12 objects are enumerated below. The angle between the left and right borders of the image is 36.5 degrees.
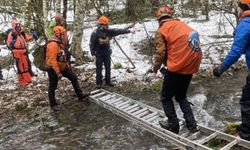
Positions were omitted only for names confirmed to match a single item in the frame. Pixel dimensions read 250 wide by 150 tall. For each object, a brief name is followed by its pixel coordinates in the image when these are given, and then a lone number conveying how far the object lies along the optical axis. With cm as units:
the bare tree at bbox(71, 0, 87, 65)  1160
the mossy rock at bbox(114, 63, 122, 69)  1146
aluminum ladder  580
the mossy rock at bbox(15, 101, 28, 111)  895
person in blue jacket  526
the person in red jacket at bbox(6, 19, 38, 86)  1123
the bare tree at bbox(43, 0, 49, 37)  1160
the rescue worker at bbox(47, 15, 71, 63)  852
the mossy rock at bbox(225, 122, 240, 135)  652
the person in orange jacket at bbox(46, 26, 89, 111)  798
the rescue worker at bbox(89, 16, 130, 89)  934
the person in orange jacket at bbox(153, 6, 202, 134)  572
